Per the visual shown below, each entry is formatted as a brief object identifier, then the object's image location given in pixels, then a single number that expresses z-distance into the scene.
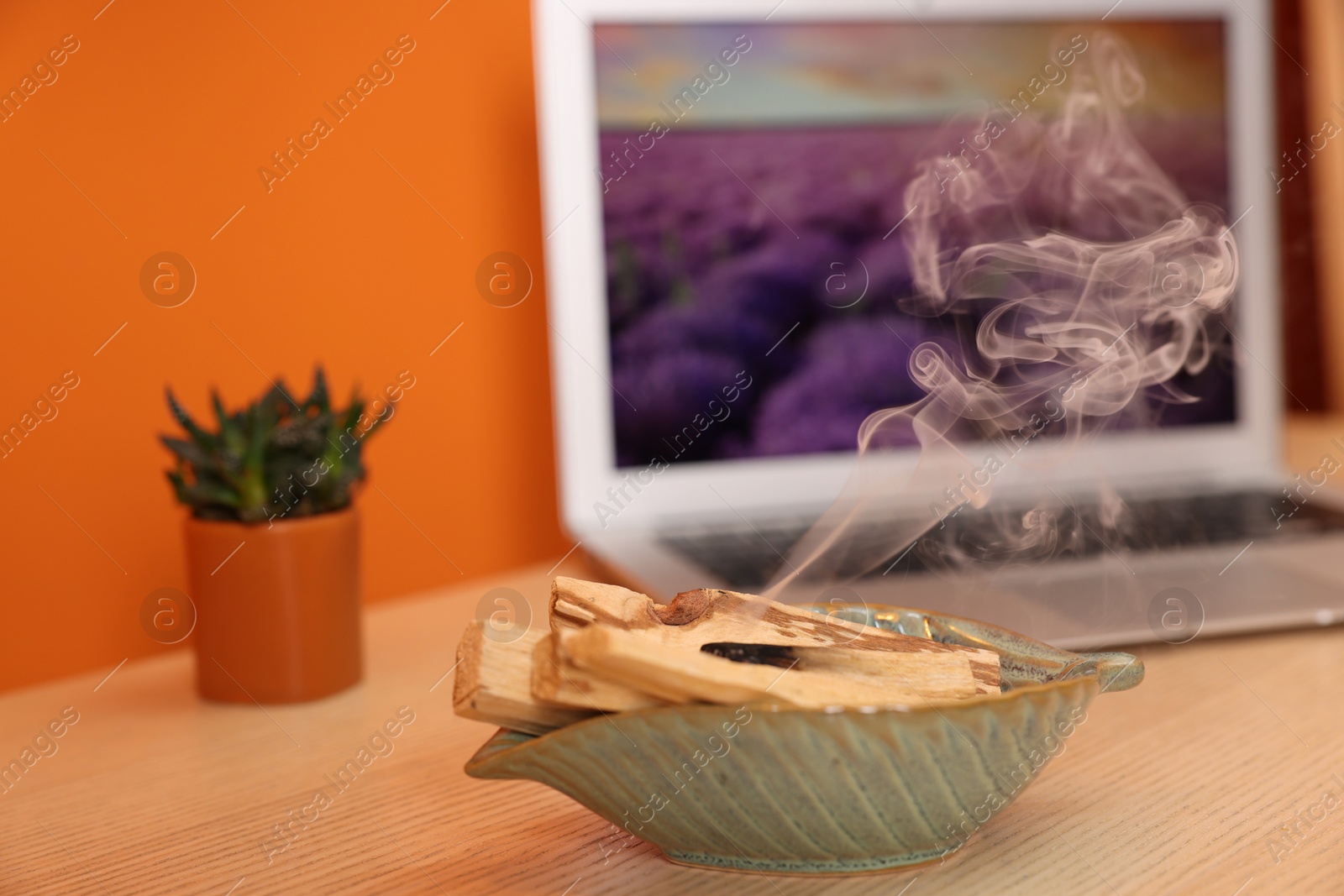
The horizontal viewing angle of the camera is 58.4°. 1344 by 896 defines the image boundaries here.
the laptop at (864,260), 1.09
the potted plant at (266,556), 0.84
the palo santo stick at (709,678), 0.44
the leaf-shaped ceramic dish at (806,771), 0.46
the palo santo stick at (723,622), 0.54
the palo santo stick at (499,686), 0.47
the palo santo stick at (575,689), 0.46
